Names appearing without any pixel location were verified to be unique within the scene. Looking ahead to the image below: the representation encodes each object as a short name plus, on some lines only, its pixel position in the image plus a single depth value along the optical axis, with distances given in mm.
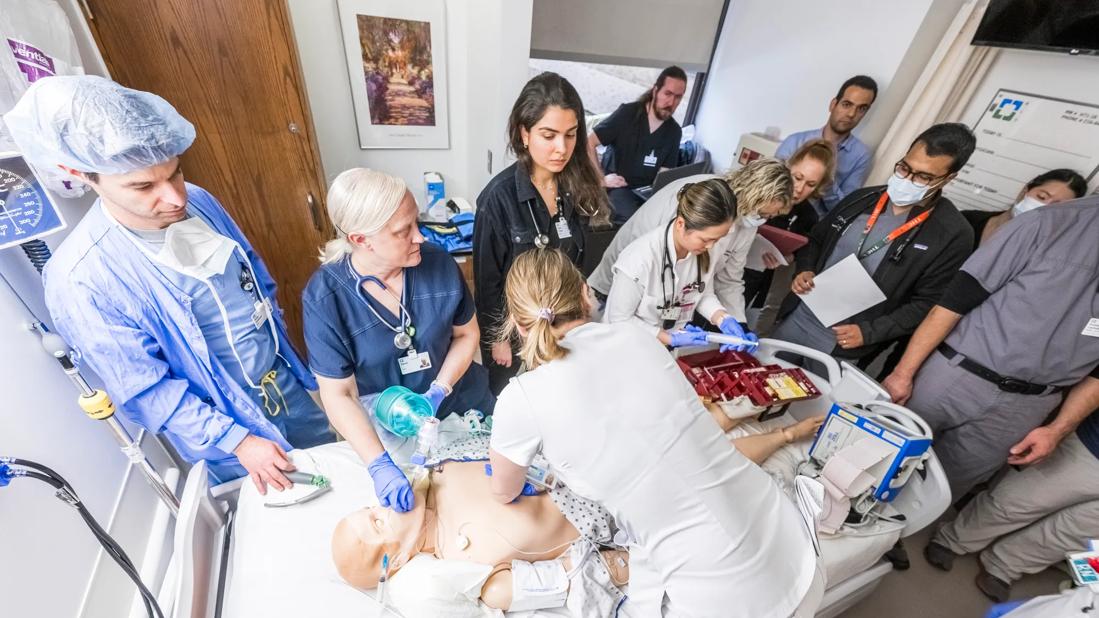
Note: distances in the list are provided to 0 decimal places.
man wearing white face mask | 1694
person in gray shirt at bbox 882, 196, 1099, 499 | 1459
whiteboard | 2254
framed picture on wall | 2406
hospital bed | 1148
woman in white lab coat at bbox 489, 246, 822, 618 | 947
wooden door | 1674
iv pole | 946
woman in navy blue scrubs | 1199
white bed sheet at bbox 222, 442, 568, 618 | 1152
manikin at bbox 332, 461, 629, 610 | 1145
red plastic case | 1684
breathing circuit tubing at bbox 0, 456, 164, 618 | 782
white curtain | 2492
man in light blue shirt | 2668
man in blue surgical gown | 959
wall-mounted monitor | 2049
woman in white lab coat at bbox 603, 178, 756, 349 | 1518
